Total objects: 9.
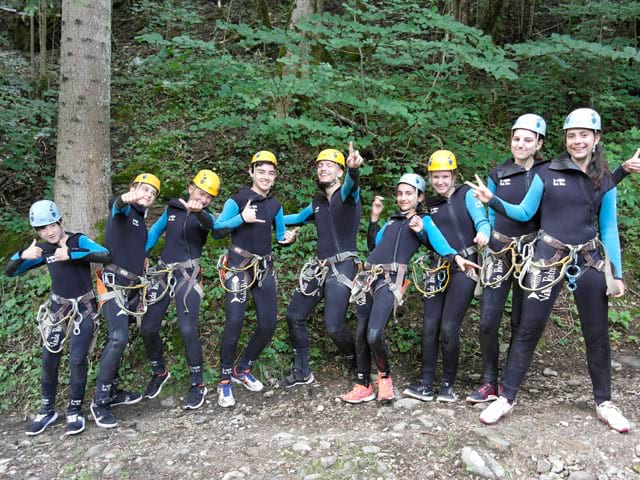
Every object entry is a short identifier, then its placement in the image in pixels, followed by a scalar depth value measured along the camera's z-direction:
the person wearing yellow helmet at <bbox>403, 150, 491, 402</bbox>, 5.02
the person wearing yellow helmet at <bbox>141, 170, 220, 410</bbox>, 5.32
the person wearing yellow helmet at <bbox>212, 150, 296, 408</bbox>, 5.42
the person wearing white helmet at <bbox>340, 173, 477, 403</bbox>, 5.09
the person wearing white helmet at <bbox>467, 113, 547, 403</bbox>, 4.73
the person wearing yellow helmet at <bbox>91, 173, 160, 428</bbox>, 5.09
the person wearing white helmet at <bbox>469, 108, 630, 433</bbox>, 4.24
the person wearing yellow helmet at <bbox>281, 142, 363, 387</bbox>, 5.40
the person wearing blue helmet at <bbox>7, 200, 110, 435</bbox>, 4.98
